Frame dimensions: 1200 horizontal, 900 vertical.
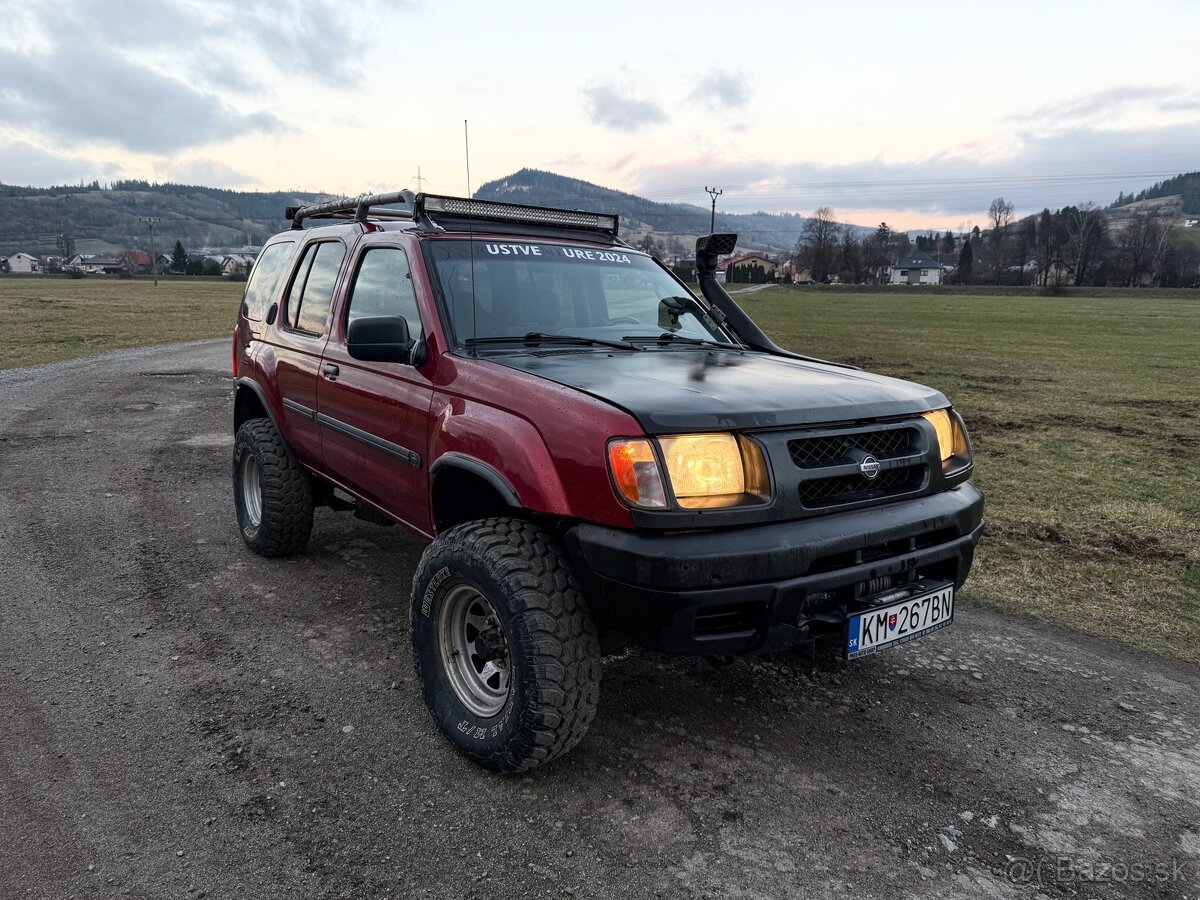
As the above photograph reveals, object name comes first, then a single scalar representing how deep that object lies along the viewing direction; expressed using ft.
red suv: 8.36
